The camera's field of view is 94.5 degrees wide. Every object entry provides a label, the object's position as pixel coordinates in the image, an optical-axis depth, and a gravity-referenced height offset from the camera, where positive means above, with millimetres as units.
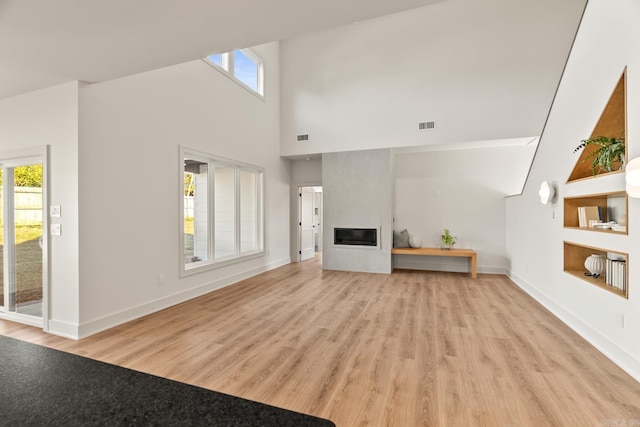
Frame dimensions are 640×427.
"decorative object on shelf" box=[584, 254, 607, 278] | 3053 -543
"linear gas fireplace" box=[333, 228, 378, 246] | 6383 -472
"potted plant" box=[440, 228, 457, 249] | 6309 -559
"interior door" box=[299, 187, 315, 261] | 8001 -219
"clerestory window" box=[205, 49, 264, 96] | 5264 +2899
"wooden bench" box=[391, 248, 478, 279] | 5879 -780
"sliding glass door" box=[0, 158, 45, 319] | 3393 -232
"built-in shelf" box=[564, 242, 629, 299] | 3139 -524
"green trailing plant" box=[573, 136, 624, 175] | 2643 +564
